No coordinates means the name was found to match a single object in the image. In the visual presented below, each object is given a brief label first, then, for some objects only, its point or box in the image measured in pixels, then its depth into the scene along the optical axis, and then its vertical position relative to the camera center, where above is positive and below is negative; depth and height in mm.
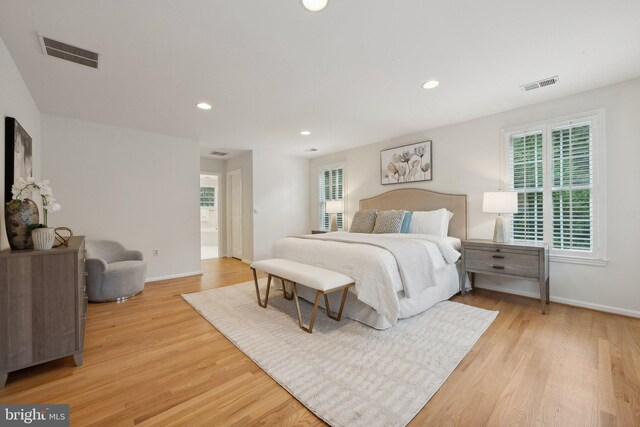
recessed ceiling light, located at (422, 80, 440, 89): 2718 +1319
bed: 2381 -533
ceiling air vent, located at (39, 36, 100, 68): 2043 +1308
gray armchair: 3238 -713
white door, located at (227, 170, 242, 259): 6211 +52
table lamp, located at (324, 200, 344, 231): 5461 +92
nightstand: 2857 -565
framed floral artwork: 4297 +822
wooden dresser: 1701 -625
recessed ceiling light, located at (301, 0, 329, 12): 1655 +1308
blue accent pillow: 3916 -148
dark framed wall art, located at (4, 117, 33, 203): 2158 +524
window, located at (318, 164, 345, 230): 5754 +554
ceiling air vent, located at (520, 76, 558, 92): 2691 +1325
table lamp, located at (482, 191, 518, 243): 3150 +65
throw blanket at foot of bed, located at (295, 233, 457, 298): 2545 -479
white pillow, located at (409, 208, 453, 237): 3713 -147
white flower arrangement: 1914 +175
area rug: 1553 -1095
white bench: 2314 -602
